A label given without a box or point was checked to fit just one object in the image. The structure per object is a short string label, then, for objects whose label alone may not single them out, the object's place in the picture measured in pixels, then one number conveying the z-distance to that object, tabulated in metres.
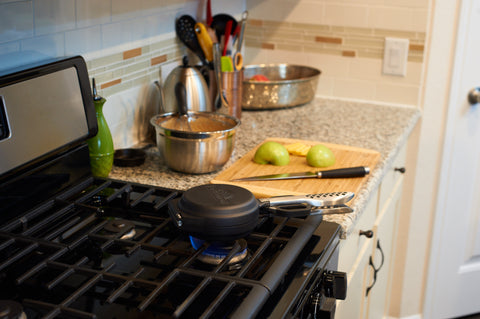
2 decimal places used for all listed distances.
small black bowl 1.53
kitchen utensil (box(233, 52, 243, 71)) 1.90
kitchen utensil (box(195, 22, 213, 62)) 1.85
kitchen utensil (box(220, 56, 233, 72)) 1.84
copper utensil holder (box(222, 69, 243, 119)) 1.84
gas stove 0.85
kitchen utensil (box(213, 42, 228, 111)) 1.81
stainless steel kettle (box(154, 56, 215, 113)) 1.67
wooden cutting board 1.41
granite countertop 1.46
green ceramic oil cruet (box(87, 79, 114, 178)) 1.36
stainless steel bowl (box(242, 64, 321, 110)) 2.04
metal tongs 1.12
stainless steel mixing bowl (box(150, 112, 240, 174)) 1.40
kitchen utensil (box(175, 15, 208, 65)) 1.85
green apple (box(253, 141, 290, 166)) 1.56
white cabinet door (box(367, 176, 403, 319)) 1.85
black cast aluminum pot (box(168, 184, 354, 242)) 0.97
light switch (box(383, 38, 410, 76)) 2.14
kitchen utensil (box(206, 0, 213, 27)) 1.94
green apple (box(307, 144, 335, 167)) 1.55
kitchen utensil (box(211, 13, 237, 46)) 1.99
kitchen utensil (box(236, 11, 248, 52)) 1.90
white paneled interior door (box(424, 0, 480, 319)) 2.13
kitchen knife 1.47
